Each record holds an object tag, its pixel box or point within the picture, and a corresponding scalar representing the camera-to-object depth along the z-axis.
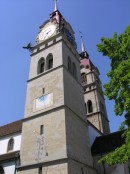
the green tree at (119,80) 10.71
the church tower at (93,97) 31.45
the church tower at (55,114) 16.86
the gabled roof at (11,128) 23.61
